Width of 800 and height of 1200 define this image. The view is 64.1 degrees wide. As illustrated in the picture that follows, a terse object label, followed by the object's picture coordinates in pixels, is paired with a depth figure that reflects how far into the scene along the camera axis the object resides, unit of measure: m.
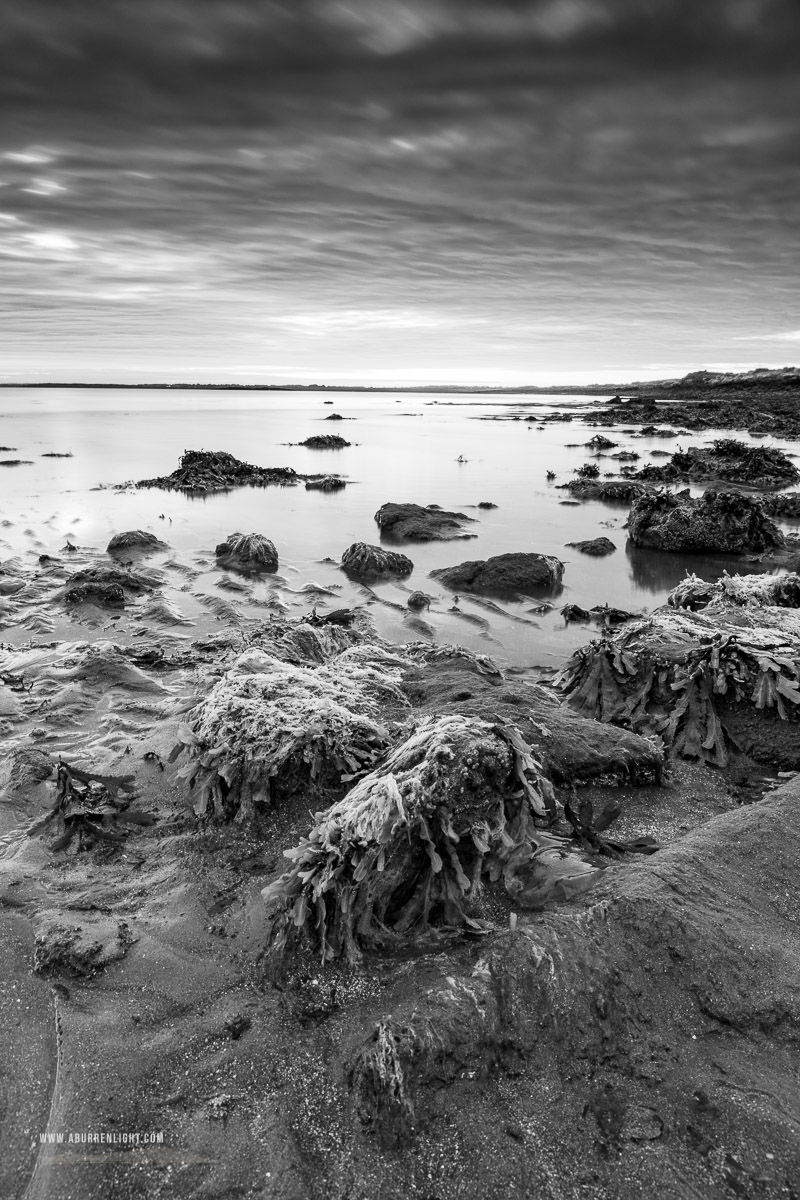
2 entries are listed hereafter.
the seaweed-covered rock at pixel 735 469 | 13.39
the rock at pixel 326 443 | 22.89
